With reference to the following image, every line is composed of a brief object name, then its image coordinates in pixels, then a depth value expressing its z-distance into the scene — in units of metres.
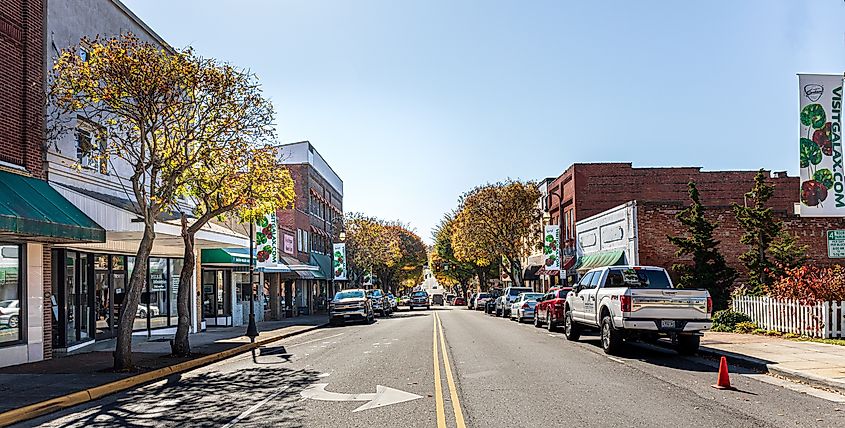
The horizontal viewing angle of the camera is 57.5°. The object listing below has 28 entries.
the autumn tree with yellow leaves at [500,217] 57.91
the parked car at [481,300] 60.05
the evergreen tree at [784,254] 24.26
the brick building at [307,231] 47.84
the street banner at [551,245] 50.78
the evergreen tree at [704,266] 27.25
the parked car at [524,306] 36.03
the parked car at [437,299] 113.24
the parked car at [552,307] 26.67
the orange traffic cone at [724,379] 12.65
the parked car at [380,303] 47.47
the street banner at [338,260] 58.16
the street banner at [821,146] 20.52
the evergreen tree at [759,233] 25.11
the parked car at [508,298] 43.22
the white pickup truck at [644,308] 17.53
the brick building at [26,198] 17.33
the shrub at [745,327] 23.05
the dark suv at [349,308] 37.34
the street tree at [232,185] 18.58
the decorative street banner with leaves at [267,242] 36.59
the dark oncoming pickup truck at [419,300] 72.81
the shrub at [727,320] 23.97
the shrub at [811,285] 20.00
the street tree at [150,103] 16.45
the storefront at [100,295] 20.28
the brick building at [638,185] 48.47
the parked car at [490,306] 52.62
